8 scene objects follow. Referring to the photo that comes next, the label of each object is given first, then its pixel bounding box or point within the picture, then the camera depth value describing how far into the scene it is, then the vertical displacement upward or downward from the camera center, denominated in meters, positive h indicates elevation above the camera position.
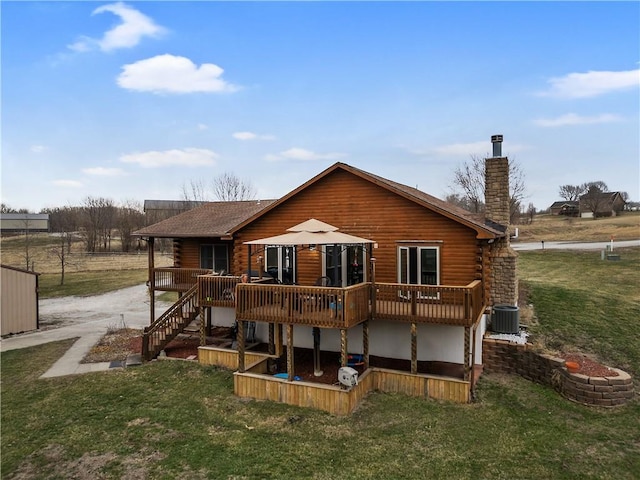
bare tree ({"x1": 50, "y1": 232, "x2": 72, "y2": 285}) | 44.84 -1.78
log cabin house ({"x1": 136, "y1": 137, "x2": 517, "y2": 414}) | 10.40 -1.66
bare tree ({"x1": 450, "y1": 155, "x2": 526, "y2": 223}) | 36.47 +5.29
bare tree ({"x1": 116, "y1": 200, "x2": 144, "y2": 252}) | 57.62 +2.71
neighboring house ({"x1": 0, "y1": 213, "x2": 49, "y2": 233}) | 71.88 +3.02
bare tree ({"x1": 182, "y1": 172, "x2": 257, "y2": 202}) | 50.38 +6.34
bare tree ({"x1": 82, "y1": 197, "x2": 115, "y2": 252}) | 56.41 +2.40
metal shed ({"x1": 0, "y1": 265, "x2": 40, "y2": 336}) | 17.75 -2.97
